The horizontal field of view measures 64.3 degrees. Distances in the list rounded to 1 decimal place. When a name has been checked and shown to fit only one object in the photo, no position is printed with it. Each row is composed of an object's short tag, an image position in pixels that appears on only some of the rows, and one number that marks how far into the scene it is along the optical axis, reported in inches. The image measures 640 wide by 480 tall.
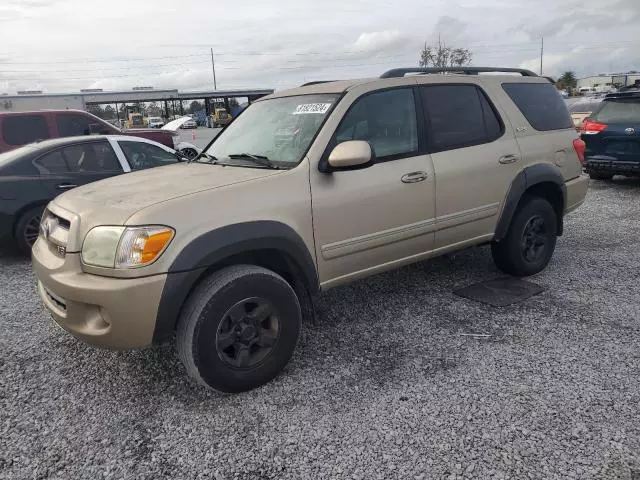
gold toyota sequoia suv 106.2
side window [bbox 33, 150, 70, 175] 233.9
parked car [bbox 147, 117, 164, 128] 1964.3
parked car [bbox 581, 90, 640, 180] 338.6
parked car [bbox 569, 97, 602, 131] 531.7
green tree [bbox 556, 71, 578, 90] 3094.0
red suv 315.9
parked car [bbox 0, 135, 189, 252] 226.1
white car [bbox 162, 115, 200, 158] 413.8
